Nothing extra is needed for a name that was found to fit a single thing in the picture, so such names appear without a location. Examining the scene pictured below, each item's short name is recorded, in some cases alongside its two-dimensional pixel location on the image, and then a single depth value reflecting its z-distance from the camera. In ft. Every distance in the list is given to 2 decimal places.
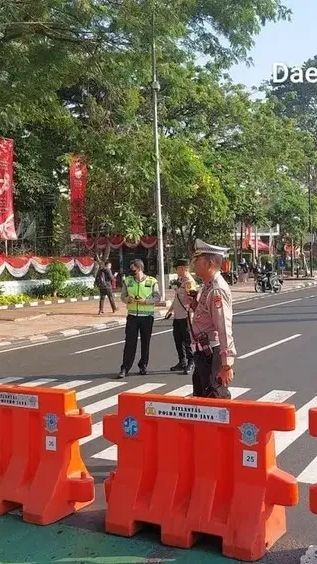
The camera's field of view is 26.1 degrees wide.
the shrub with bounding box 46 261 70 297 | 88.89
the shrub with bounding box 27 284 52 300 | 87.51
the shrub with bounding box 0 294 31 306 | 78.47
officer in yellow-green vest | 32.45
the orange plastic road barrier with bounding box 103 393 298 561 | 13.28
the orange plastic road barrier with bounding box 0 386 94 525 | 15.28
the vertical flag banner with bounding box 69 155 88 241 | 85.76
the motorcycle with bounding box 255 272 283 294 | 110.01
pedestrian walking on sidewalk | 69.15
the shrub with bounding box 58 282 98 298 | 90.07
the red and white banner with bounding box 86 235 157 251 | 99.95
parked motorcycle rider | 110.01
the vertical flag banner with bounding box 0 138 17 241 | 69.00
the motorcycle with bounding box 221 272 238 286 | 130.82
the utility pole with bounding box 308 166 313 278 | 167.80
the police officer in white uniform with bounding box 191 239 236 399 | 17.35
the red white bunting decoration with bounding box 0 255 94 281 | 85.97
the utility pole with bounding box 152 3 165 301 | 72.74
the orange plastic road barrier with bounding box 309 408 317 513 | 12.86
